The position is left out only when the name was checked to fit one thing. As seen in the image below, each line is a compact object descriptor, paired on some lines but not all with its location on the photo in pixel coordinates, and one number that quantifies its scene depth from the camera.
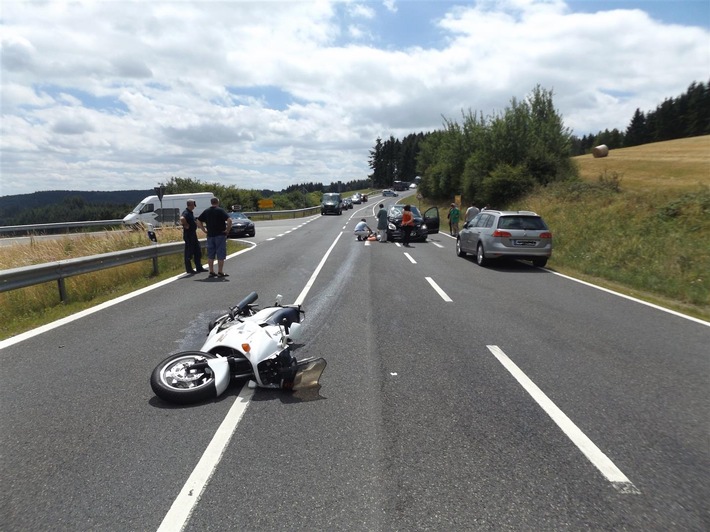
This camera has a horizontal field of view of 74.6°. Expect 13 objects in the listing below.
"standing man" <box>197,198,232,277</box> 12.05
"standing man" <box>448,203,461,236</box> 25.22
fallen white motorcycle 4.36
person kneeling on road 24.58
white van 30.83
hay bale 66.19
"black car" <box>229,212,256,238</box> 28.31
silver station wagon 14.02
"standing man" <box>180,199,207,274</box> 12.43
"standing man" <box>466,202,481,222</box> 21.74
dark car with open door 23.42
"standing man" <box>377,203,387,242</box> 22.67
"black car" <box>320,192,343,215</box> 56.66
